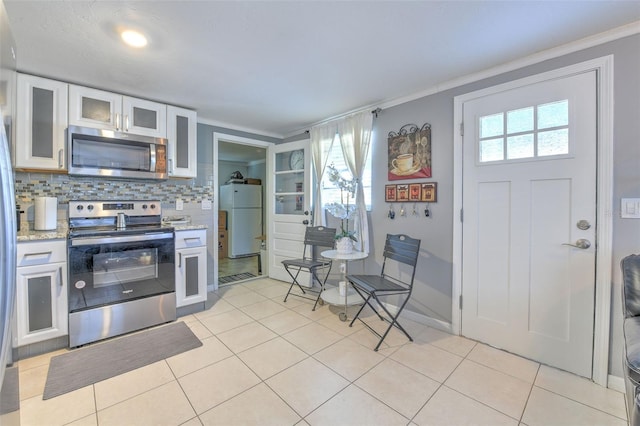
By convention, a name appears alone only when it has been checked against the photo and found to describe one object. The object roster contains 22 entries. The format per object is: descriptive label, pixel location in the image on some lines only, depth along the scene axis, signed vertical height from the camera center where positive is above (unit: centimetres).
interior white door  376 +15
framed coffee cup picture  260 +60
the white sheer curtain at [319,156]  349 +72
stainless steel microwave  238 +54
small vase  283 -37
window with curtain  312 +41
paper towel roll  229 -3
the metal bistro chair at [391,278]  228 -64
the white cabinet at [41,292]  201 -64
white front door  184 -6
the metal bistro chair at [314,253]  322 -58
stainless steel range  221 -56
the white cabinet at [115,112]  241 +95
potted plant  287 +4
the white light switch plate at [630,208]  165 +3
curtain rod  293 +112
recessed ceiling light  175 +115
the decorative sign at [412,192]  255 +19
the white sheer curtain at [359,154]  298 +65
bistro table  270 -91
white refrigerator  589 -13
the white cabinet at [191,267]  279 -60
